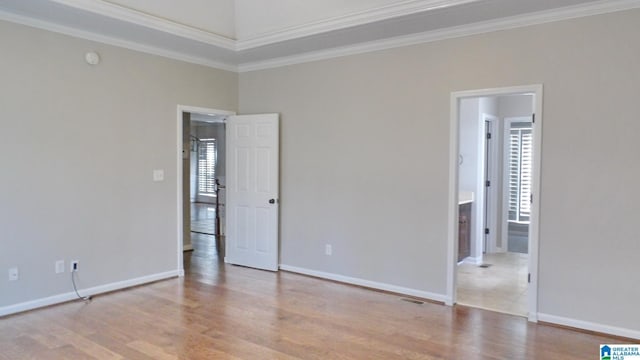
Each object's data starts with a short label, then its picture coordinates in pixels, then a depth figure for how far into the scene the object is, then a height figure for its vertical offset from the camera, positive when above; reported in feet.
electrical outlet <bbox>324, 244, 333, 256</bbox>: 17.51 -3.23
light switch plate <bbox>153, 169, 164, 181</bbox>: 17.00 -0.41
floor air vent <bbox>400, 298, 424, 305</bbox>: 14.74 -4.41
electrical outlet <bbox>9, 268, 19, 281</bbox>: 13.29 -3.29
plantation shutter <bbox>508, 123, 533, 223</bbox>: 27.40 +0.43
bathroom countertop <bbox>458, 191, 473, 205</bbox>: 19.62 -1.31
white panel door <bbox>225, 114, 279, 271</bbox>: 18.67 -1.07
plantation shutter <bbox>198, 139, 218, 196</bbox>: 43.16 -0.14
